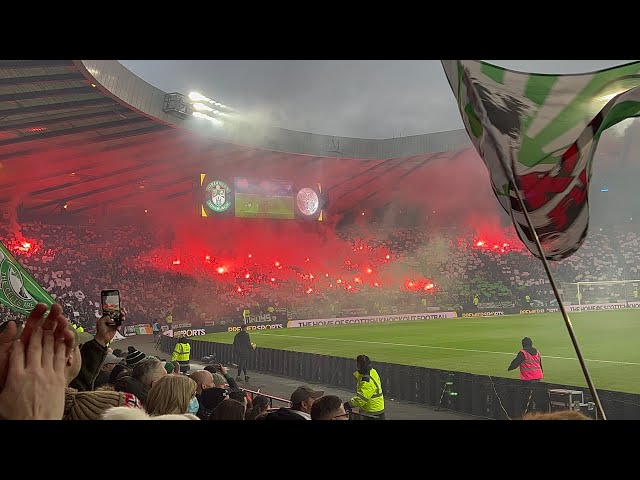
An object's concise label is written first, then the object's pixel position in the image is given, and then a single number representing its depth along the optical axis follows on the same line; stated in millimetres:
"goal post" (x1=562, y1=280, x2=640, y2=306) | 40344
